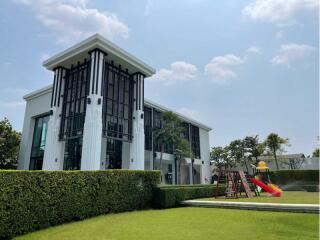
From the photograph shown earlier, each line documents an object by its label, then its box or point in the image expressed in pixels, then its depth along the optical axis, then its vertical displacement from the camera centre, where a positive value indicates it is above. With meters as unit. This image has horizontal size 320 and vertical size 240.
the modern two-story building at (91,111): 20.80 +6.59
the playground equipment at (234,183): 15.91 -0.34
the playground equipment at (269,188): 16.91 -0.75
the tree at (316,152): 59.08 +6.31
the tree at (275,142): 44.34 +6.58
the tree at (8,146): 28.95 +4.19
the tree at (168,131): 32.81 +6.59
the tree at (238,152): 50.47 +5.47
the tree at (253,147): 49.22 +6.47
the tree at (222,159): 50.31 +4.10
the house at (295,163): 40.91 +2.59
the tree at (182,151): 35.81 +4.22
